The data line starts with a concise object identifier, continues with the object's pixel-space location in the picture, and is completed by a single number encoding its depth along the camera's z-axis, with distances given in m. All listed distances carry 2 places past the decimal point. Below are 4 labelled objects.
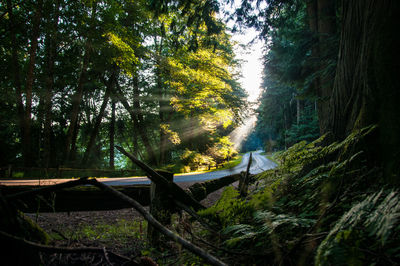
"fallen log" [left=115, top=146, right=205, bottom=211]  1.81
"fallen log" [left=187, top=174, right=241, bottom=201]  3.37
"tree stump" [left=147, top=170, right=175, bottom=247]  2.29
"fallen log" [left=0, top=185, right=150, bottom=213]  2.49
